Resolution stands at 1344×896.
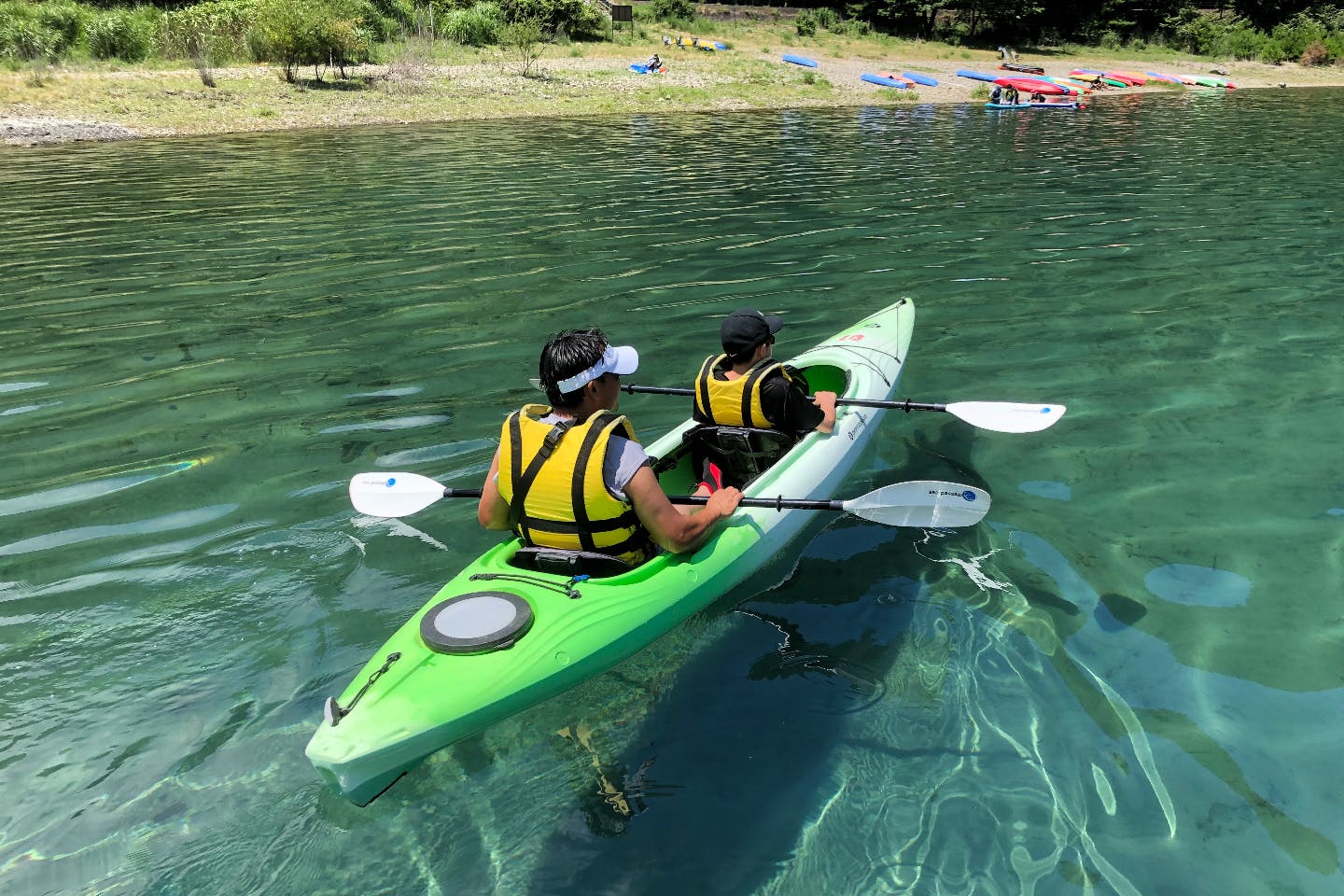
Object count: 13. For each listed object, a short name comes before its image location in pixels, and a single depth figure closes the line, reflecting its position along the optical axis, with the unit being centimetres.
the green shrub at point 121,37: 3034
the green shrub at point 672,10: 4531
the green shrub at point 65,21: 3062
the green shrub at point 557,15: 3922
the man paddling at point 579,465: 344
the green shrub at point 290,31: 2727
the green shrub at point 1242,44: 4597
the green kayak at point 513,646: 310
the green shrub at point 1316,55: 4391
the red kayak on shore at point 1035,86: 3272
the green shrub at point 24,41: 2819
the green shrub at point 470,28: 3650
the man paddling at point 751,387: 473
